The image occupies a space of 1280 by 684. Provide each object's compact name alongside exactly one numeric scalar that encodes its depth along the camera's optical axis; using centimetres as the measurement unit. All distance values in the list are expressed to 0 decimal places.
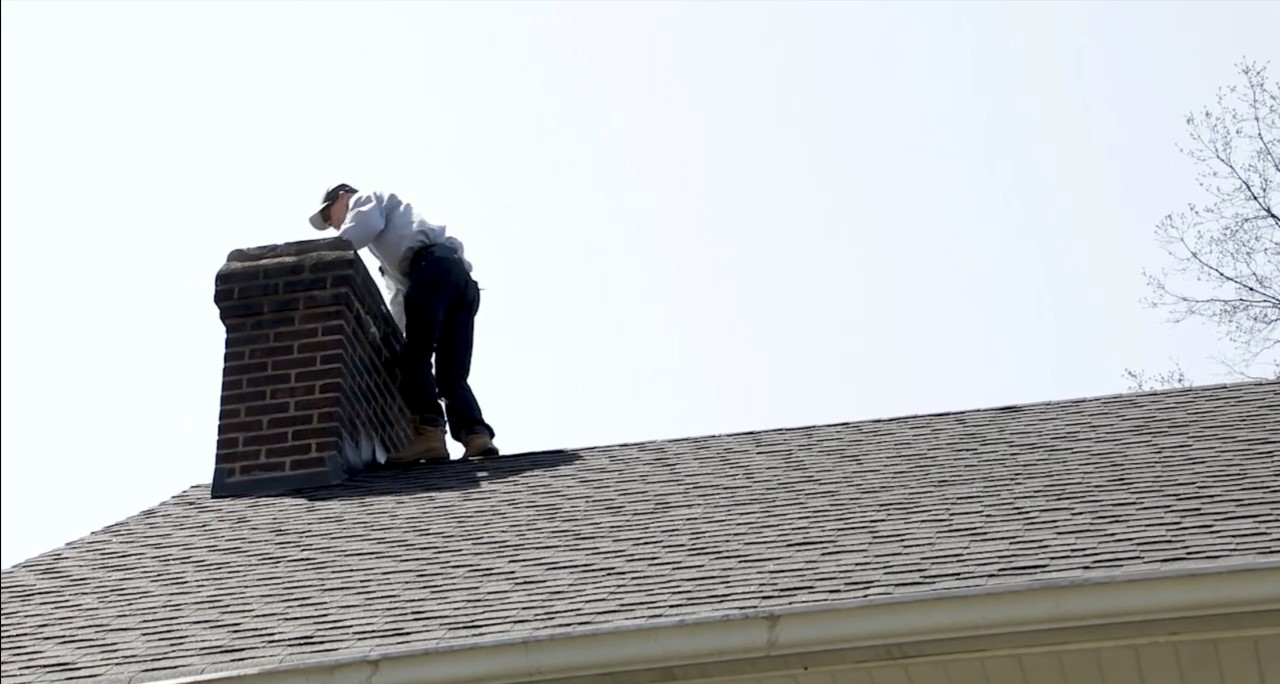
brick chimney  1747
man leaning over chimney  1872
